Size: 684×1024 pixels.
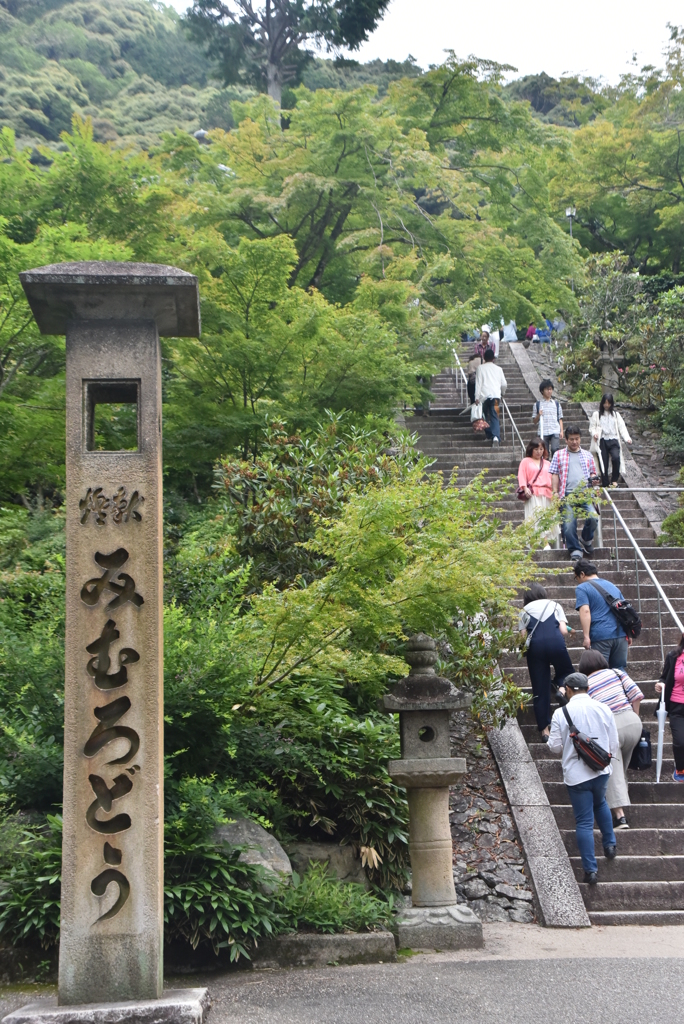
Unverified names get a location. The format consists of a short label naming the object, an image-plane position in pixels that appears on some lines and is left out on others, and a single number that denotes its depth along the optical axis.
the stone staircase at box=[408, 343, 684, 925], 7.04
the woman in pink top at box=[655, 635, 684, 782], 7.77
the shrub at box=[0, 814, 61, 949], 5.72
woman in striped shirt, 7.51
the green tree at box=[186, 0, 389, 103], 24.83
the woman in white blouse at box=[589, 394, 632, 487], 13.68
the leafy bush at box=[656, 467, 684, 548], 12.77
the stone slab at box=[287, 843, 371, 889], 6.73
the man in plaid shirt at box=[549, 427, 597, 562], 11.16
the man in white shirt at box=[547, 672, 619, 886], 6.93
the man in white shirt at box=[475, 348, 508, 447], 16.42
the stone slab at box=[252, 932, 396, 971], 5.92
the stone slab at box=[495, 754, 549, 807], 7.79
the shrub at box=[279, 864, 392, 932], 6.14
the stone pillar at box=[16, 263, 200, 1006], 4.91
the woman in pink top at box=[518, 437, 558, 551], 11.23
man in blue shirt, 8.57
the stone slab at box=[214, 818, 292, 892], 6.13
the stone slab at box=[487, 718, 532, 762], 8.30
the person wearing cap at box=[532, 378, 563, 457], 13.76
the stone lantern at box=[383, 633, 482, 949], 6.30
